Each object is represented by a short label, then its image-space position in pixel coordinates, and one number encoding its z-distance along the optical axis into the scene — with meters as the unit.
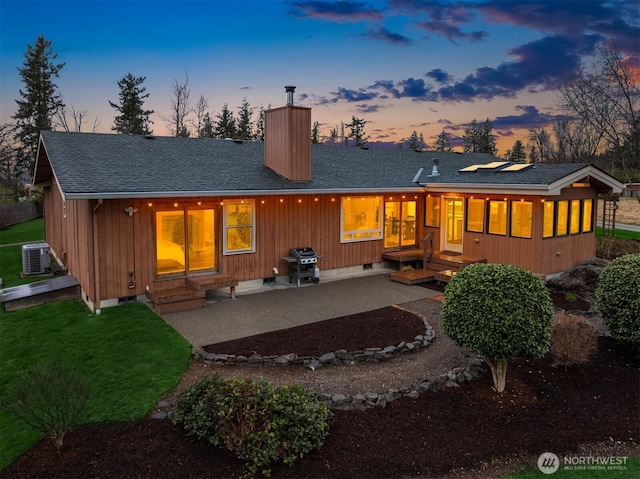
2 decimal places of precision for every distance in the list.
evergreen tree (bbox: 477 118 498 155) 47.78
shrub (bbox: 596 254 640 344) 6.76
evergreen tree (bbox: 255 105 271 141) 42.03
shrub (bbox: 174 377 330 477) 4.18
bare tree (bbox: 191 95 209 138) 35.03
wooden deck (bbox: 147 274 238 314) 9.27
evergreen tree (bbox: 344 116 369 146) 43.78
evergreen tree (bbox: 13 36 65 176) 36.34
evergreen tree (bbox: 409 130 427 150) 56.47
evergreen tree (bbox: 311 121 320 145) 47.39
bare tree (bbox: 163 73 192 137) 33.69
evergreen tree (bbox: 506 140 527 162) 49.53
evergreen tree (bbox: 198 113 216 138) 36.34
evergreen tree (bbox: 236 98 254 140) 41.97
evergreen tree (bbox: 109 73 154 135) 38.59
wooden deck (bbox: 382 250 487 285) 12.00
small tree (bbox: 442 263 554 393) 5.28
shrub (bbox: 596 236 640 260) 15.05
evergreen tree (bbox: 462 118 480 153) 48.04
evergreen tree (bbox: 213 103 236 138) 40.53
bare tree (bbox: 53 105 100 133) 36.84
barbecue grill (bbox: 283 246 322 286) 11.60
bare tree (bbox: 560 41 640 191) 13.94
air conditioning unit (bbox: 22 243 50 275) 12.95
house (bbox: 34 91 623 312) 9.48
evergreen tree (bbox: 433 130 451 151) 57.96
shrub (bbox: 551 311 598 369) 6.25
